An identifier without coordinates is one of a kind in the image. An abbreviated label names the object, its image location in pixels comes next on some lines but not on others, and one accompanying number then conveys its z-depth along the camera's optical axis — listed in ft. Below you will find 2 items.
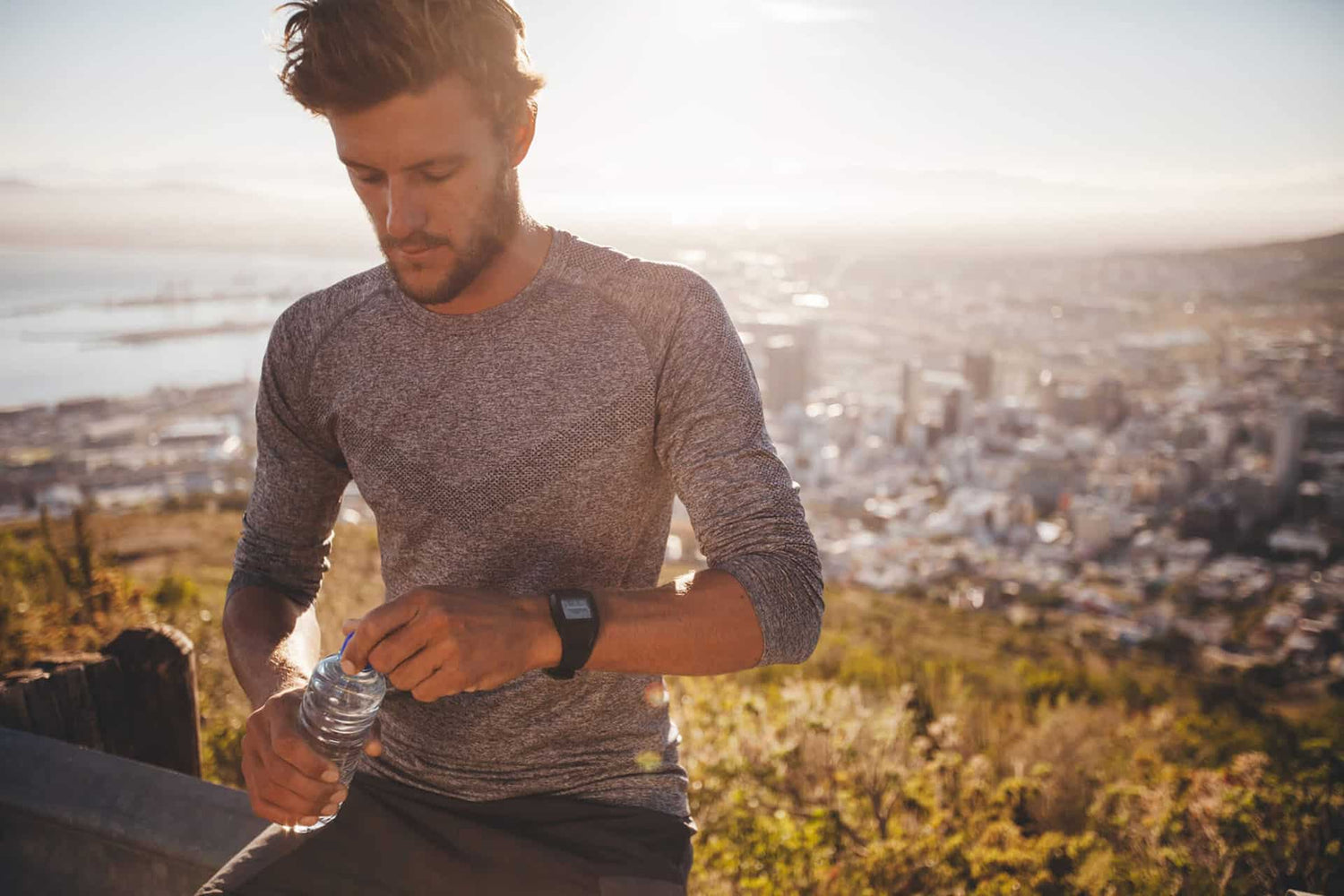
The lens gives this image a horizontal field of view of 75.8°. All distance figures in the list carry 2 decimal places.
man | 4.06
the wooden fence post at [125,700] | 7.92
